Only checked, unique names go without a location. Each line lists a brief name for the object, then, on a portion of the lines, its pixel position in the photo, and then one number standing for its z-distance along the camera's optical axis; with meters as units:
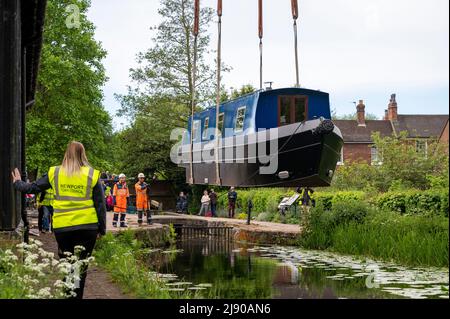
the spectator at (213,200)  30.45
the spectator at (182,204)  32.81
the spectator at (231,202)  28.67
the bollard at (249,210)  23.84
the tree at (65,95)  29.50
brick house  46.56
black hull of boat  14.30
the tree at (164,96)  34.88
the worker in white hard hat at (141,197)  18.09
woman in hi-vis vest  6.36
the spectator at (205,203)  30.85
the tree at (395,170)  29.30
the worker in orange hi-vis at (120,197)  17.06
